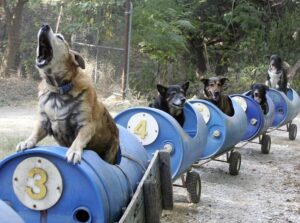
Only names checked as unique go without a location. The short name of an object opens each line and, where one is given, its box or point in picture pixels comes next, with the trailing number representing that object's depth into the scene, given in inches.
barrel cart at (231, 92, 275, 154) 351.3
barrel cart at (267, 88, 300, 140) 426.3
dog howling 145.5
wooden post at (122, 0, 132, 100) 492.1
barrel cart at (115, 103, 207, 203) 216.1
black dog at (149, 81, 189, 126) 252.8
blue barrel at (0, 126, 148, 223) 121.6
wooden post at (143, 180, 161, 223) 137.8
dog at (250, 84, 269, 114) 381.9
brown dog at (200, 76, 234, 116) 314.7
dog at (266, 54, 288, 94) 486.7
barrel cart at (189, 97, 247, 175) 279.6
